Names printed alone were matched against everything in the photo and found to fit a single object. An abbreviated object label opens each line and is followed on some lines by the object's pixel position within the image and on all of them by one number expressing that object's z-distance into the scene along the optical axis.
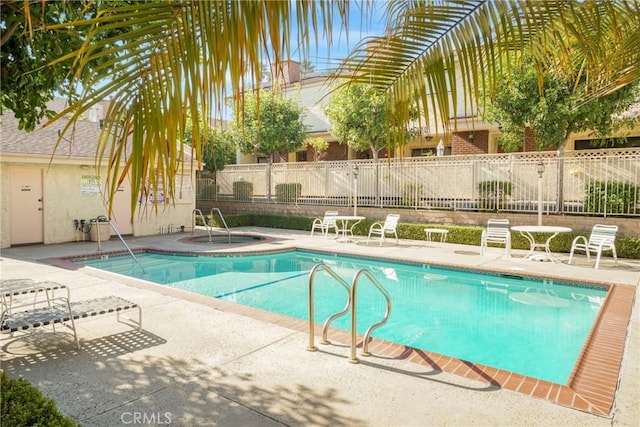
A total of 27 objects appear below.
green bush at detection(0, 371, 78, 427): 2.55
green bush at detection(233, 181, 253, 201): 20.98
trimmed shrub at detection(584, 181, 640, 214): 11.84
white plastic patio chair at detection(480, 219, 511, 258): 11.52
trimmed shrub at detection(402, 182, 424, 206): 16.08
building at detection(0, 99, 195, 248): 12.48
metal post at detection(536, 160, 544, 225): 11.77
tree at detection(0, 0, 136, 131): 3.12
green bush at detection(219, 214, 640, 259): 11.16
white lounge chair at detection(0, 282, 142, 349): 4.27
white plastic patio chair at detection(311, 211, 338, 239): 15.10
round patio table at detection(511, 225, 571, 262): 10.69
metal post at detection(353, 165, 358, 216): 15.80
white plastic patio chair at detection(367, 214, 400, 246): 13.97
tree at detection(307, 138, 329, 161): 21.66
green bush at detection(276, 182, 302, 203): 19.25
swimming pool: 6.12
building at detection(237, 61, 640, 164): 17.58
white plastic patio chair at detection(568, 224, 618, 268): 9.93
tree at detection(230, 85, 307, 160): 19.19
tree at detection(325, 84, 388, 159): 15.93
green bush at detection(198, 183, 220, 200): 22.32
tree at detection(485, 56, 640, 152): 11.27
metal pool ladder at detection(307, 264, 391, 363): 4.34
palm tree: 1.23
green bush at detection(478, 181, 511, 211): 14.28
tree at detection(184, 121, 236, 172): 19.55
